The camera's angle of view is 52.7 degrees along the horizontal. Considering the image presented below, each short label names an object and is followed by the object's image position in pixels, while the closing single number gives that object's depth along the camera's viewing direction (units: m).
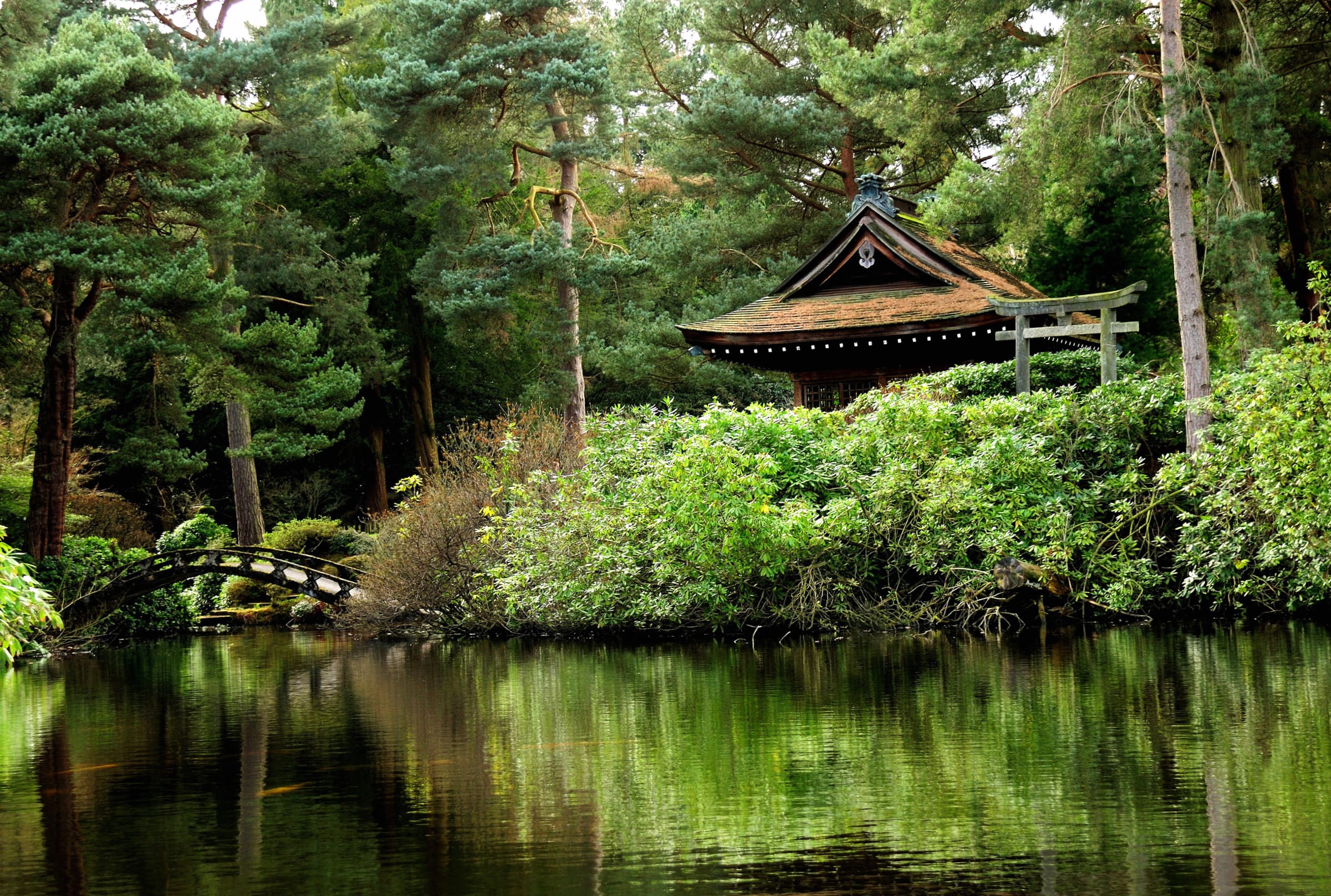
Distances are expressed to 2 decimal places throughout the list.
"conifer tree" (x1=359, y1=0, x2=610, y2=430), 28.45
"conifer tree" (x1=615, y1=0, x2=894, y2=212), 29.92
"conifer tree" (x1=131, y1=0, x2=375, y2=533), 28.53
